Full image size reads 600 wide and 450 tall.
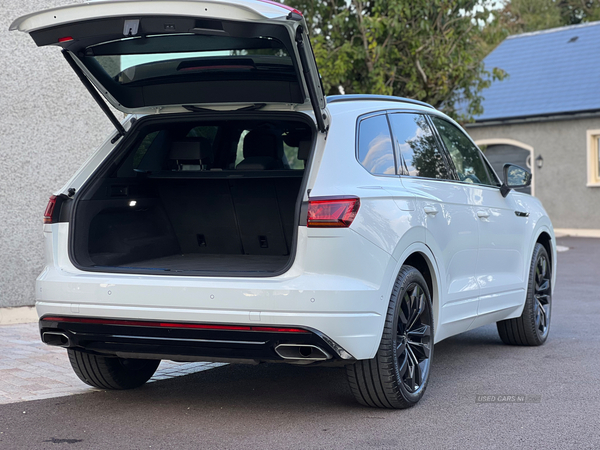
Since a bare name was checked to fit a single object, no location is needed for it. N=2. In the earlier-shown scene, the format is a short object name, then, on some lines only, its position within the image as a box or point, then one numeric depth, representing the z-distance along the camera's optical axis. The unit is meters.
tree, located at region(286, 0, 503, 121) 15.21
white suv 4.19
